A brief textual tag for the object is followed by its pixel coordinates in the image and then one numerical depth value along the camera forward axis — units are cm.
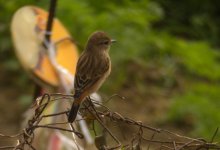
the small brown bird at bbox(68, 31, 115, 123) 666
